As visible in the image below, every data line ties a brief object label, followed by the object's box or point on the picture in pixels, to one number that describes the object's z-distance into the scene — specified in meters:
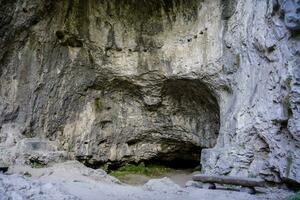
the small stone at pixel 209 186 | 7.13
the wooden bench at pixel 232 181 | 6.49
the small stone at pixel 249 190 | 6.68
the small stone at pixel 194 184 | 7.41
